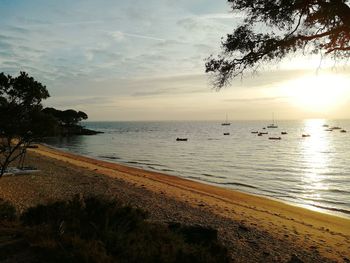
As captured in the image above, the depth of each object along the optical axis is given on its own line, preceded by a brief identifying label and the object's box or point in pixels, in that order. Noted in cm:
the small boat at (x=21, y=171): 2196
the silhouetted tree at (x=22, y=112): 1605
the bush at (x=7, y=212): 910
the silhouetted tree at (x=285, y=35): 762
